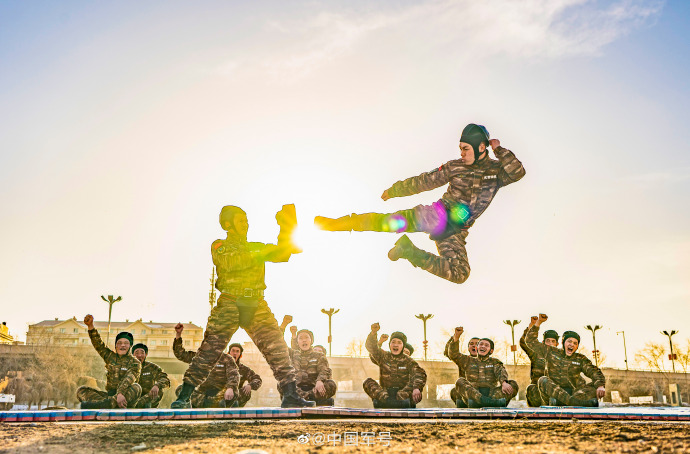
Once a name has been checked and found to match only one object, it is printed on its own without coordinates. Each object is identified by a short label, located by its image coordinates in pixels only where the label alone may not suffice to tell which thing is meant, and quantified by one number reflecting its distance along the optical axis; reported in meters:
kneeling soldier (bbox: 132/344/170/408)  10.94
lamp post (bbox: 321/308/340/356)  45.85
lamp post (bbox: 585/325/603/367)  60.57
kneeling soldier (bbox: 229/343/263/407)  11.92
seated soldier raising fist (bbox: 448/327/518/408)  11.30
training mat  7.68
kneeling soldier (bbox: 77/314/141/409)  10.31
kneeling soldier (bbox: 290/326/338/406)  11.38
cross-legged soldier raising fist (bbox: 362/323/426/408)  11.76
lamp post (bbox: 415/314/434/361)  49.22
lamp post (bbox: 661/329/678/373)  61.34
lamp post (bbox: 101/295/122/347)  45.50
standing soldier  9.52
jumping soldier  7.90
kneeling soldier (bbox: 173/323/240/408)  11.17
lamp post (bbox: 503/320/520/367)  48.85
